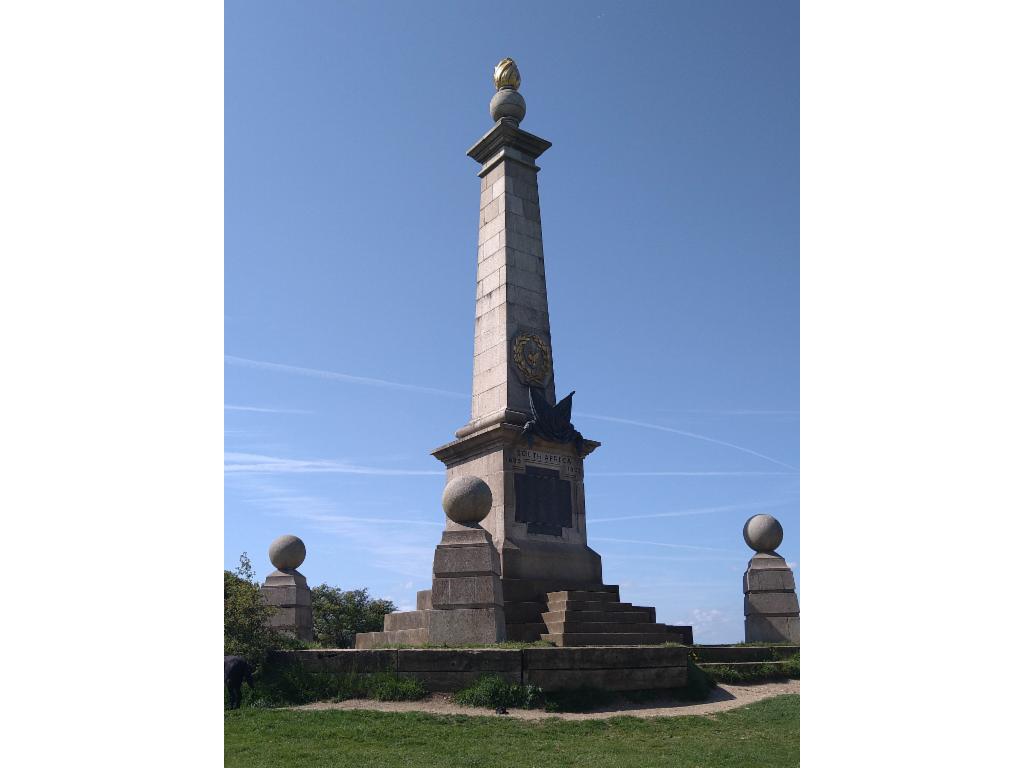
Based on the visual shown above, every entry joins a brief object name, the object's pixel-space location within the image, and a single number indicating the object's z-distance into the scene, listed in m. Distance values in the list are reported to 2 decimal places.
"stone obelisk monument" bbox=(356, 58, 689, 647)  13.11
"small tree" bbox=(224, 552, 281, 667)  11.70
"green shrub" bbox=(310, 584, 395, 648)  20.80
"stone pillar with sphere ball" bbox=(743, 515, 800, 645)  17.05
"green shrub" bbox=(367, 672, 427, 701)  10.75
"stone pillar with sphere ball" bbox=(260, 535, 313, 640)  17.50
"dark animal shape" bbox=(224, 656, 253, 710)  10.85
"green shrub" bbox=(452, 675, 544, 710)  10.41
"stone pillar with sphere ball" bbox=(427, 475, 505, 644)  12.82
